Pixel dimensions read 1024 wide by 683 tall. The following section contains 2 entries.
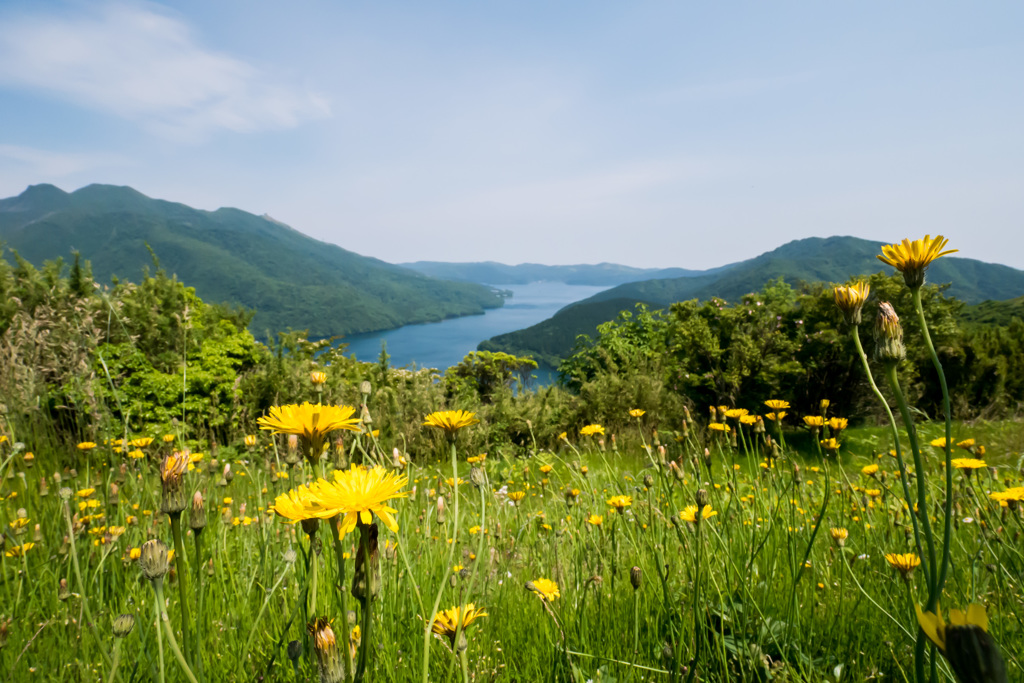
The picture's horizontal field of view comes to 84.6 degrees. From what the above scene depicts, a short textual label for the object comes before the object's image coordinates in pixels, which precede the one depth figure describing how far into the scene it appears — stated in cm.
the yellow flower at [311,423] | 22
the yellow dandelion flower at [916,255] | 21
